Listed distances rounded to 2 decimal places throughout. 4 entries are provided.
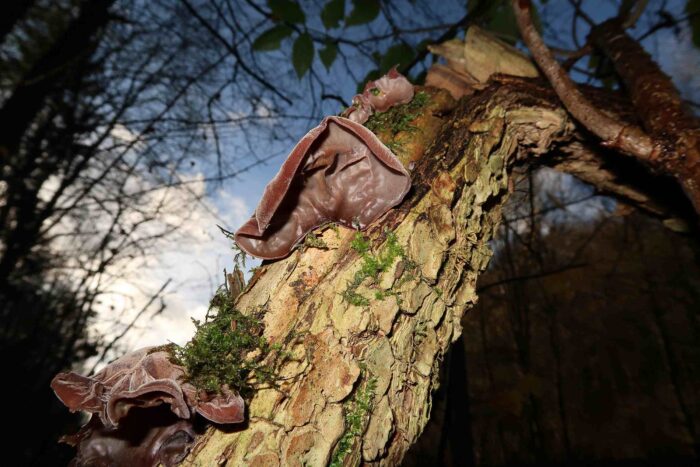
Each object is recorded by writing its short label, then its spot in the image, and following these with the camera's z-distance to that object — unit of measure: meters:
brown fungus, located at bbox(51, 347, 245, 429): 0.09
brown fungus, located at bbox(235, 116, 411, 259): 0.12
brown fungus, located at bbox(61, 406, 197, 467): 0.10
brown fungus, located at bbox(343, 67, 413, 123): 0.15
